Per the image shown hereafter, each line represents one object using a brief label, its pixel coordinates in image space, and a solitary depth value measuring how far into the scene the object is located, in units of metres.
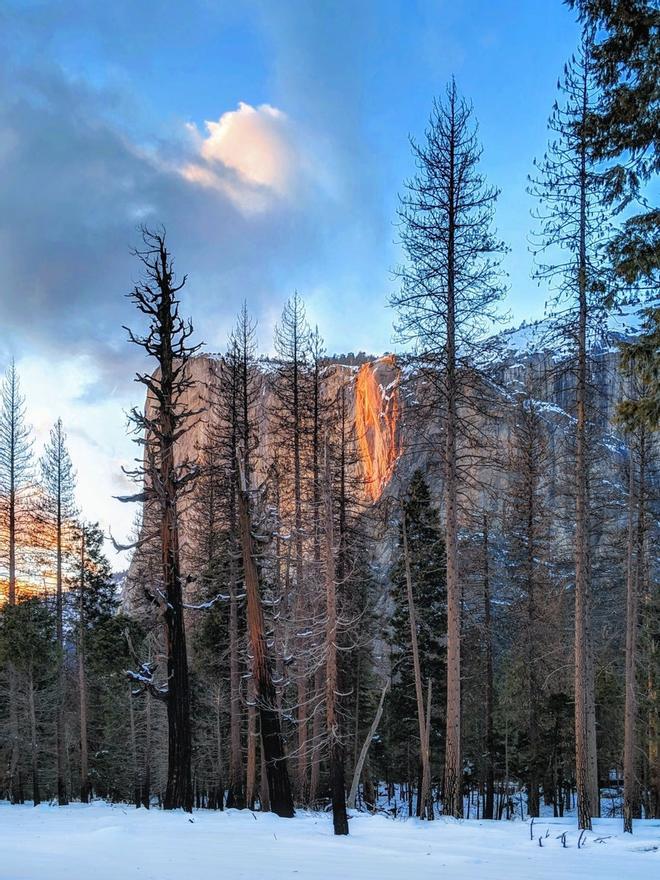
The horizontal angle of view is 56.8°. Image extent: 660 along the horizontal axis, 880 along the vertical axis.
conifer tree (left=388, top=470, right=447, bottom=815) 22.30
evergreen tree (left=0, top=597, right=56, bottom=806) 25.94
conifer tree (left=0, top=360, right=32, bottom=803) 27.45
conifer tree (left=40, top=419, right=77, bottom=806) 27.81
